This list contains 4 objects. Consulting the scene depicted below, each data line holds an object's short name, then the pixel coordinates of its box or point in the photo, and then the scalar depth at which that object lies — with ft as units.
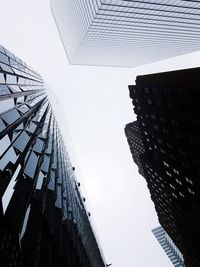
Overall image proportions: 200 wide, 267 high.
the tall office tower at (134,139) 226.14
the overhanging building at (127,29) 198.05
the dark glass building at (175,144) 90.88
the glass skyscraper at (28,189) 29.27
